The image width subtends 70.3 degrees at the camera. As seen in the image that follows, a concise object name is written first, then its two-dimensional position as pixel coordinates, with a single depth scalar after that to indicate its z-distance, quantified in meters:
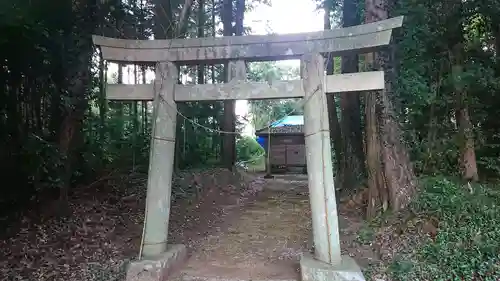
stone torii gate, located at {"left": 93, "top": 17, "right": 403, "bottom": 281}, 4.60
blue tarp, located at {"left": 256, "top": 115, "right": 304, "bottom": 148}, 19.61
